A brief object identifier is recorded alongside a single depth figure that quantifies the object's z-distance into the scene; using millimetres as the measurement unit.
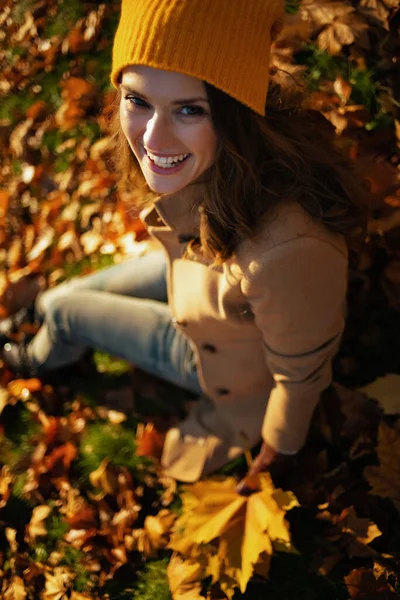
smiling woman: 1124
